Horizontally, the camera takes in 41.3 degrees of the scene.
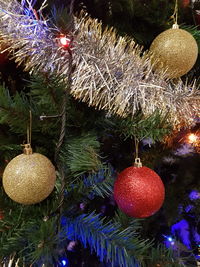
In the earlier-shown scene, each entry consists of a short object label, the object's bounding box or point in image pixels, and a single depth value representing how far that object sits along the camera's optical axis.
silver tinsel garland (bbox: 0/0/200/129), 0.38
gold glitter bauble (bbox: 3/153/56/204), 0.33
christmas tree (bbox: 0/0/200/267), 0.34
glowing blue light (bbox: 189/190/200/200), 0.61
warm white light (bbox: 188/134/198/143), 0.54
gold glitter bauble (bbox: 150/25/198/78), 0.42
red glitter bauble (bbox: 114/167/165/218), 0.37
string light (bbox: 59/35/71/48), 0.34
